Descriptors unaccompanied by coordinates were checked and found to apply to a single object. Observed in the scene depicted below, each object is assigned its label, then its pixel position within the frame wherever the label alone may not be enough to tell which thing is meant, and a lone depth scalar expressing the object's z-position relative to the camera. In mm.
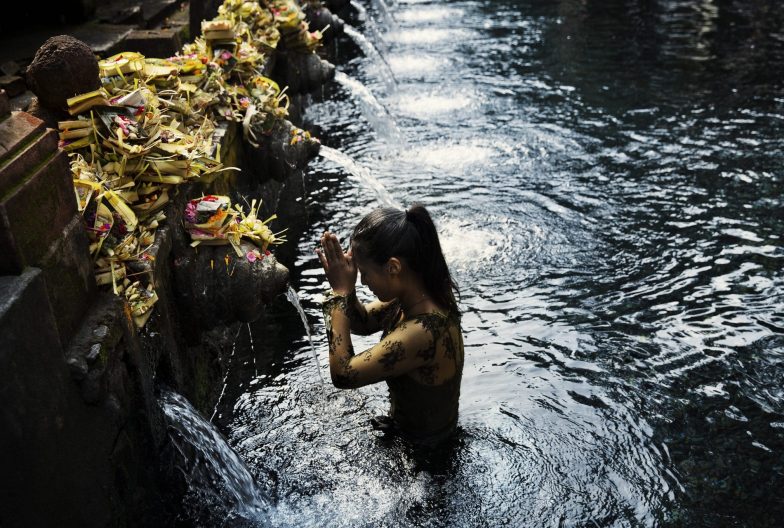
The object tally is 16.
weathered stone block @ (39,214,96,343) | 2803
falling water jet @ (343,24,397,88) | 12391
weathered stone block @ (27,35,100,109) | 3570
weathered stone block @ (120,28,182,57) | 5910
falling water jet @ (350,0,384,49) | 14295
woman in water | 3496
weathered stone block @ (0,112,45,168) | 2672
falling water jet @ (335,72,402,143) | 9352
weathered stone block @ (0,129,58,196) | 2592
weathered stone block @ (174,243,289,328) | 3908
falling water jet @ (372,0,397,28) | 15680
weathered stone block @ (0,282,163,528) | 2463
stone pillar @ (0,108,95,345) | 2570
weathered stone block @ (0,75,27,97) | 5484
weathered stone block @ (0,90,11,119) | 2832
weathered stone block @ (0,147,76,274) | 2535
